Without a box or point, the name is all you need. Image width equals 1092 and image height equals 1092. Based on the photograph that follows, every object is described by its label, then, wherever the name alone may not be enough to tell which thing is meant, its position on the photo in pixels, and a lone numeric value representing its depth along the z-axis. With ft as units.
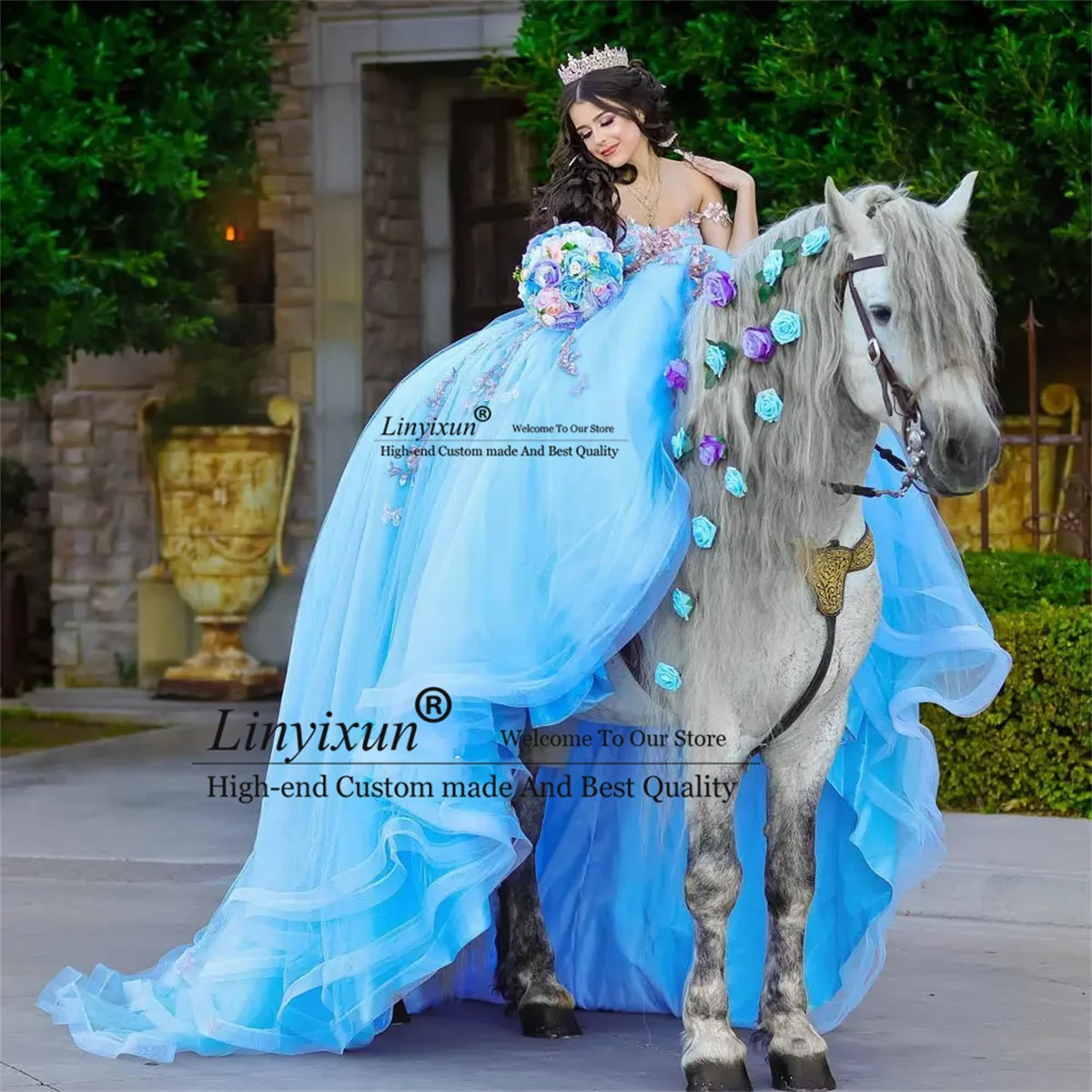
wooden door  44.42
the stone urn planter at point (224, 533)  42.63
